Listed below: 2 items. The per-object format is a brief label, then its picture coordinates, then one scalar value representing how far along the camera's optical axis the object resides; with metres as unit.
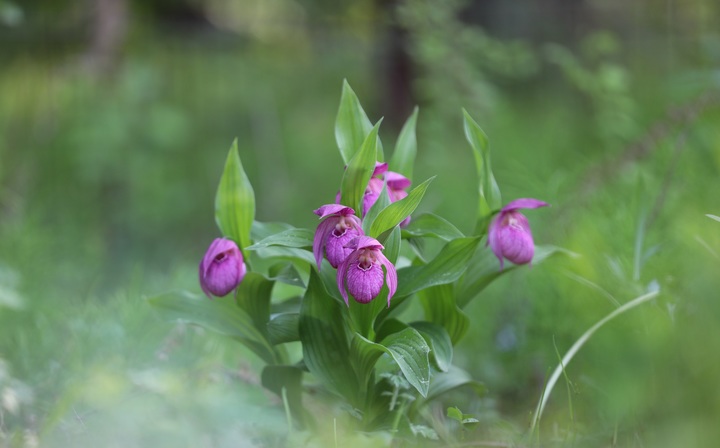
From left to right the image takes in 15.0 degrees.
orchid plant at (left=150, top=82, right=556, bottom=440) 2.37
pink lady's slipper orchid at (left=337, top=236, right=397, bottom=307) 2.34
